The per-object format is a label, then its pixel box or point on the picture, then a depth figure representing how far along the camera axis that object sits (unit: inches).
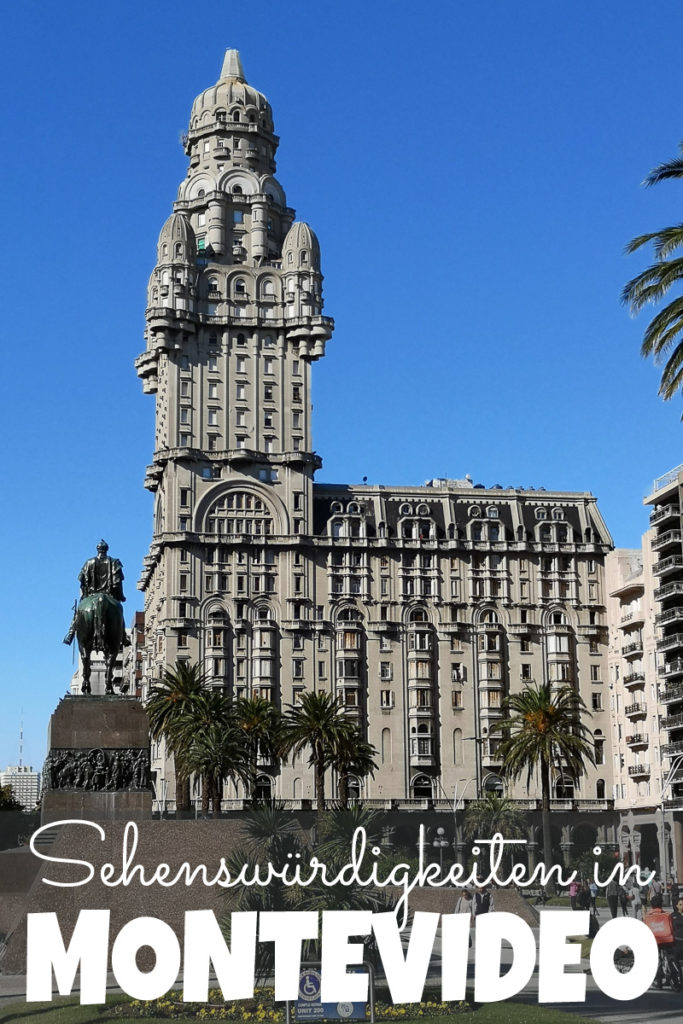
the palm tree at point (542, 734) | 3848.4
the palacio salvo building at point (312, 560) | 5201.8
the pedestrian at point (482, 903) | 1779.0
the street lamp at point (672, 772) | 4448.8
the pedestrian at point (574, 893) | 2096.5
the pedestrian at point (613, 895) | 1873.8
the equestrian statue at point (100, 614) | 1996.8
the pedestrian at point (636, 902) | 1820.4
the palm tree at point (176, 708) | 3688.5
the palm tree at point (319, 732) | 4099.4
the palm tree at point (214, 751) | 3481.8
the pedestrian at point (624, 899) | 1839.7
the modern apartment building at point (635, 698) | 4771.2
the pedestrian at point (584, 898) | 1965.3
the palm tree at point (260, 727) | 4188.0
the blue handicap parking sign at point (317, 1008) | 1275.8
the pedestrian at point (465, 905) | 1750.6
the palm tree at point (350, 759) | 4141.2
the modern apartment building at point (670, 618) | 4503.0
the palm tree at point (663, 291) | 1812.3
